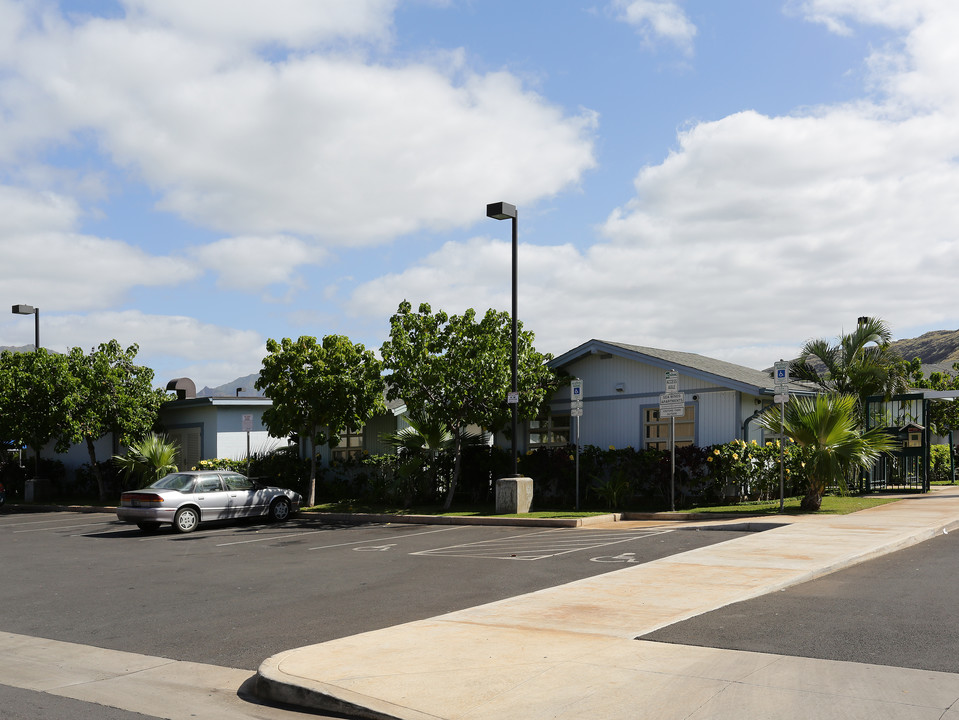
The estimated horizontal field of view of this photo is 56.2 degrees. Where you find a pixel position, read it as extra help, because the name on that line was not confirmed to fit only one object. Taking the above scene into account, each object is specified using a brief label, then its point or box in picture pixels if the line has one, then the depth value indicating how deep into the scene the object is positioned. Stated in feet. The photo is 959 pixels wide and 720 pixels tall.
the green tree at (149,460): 93.76
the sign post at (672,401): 63.16
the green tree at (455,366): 70.28
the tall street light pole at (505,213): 67.46
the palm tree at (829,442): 59.98
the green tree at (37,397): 94.07
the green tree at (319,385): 76.54
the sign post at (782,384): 61.46
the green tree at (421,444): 75.41
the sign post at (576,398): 69.92
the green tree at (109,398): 95.14
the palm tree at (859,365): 79.71
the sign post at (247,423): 82.06
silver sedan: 65.46
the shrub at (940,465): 103.04
